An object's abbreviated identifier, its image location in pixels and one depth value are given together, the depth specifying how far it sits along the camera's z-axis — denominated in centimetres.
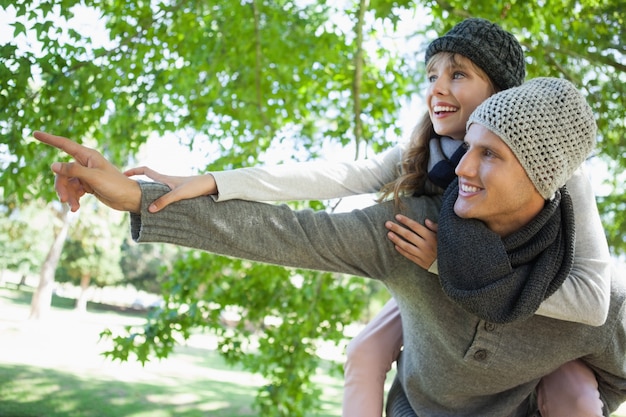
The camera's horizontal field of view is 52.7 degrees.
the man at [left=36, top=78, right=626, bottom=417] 144
